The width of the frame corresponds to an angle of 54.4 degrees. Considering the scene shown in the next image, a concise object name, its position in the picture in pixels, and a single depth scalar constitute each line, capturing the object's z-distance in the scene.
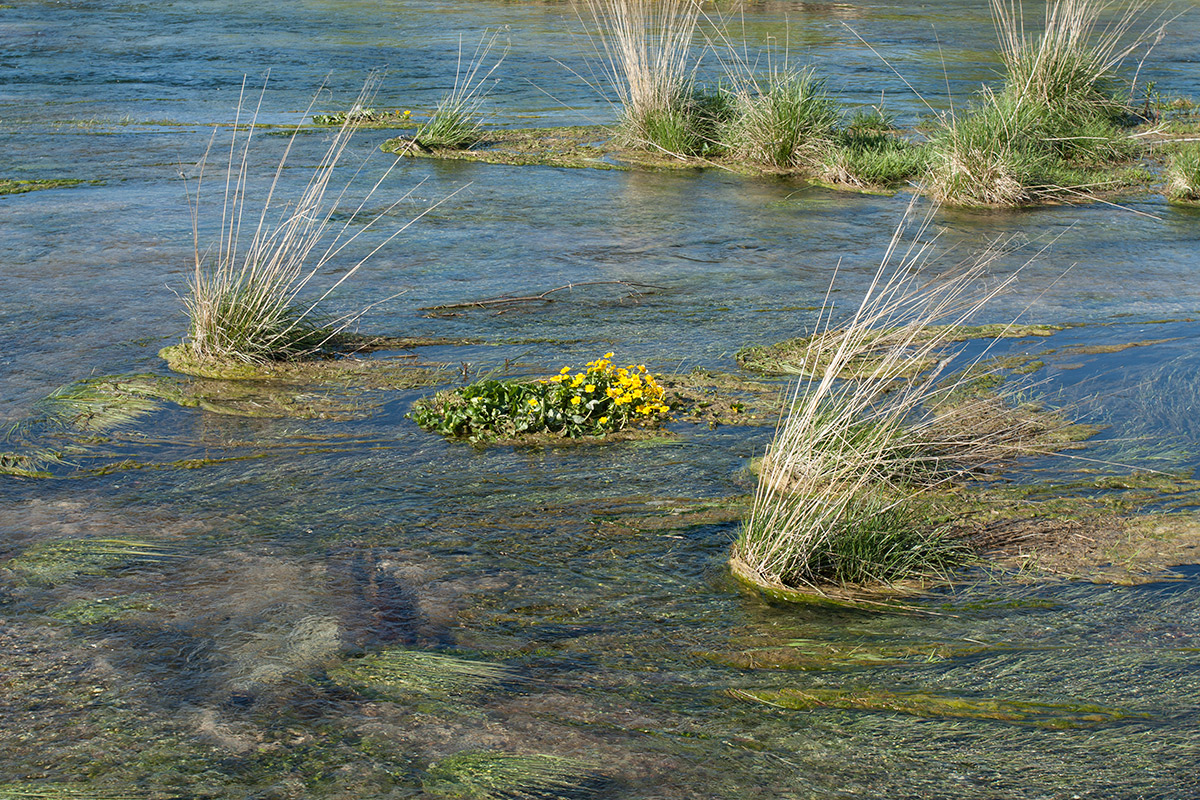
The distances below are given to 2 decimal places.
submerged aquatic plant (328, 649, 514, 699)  3.09
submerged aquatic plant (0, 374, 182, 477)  4.68
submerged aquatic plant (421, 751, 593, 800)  2.66
